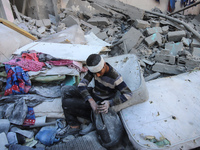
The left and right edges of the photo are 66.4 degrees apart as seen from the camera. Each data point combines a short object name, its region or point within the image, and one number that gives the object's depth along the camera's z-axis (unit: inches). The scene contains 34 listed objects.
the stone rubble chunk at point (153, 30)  191.5
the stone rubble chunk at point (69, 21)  229.6
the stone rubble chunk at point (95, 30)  222.1
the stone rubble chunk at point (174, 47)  168.5
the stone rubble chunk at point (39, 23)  232.7
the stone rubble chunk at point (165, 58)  140.9
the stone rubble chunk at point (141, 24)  210.1
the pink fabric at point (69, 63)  119.8
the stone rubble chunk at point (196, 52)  159.5
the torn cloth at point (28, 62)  111.5
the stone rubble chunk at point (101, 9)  263.4
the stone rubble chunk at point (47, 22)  236.5
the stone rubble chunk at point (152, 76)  133.2
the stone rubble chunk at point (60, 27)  219.6
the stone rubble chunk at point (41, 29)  214.8
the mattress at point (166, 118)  64.6
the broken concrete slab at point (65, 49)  133.1
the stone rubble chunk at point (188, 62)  132.2
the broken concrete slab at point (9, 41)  129.5
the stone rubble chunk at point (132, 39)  176.7
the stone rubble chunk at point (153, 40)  176.7
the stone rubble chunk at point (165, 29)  203.2
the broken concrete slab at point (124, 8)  245.3
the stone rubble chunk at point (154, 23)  214.4
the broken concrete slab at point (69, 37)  165.1
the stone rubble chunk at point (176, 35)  186.7
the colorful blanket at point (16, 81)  99.6
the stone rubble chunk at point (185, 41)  179.2
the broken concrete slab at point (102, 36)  211.2
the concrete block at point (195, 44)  178.9
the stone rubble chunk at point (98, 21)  242.1
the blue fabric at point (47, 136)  83.4
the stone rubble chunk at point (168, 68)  132.7
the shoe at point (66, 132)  88.0
